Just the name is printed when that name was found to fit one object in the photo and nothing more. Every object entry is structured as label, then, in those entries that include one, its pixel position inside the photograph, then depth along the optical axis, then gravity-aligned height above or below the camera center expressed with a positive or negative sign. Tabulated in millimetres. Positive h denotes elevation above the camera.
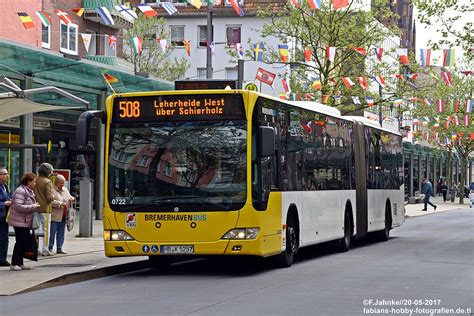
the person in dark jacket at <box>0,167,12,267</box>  17031 -466
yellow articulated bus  16578 +49
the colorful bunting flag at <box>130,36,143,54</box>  30869 +3803
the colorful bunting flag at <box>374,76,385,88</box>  40438 +3579
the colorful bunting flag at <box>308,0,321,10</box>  29427 +4684
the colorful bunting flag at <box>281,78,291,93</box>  40350 +3408
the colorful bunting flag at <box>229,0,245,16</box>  27412 +4321
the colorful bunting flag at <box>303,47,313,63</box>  37775 +4245
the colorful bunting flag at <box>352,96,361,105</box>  42656 +2986
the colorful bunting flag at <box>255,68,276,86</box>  33894 +3155
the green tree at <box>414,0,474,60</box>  29906 +4400
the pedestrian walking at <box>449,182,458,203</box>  83625 -1238
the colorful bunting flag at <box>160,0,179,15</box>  26703 +4193
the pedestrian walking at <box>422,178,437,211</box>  61031 -822
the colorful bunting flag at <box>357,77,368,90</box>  40531 +3510
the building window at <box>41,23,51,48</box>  39819 +5181
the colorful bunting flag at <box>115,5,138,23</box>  26297 +4026
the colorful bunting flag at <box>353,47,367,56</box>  35944 +4212
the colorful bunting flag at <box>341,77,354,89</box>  39812 +3447
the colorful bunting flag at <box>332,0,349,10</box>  28000 +4457
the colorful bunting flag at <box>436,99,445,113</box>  54875 +3583
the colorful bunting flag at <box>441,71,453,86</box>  39191 +3568
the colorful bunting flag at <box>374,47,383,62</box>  36156 +4077
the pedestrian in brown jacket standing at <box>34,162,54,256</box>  19375 -197
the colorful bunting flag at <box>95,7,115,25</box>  26609 +4005
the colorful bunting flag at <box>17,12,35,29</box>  29250 +4222
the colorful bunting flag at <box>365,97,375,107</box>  41906 +2907
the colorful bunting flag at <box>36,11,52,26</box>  27259 +4004
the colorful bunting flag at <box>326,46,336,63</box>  37125 +4269
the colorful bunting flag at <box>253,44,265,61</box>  38531 +4387
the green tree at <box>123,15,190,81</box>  60931 +7022
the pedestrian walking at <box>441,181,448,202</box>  84862 -999
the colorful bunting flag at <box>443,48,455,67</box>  34469 +3779
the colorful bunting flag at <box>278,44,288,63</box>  37688 +4403
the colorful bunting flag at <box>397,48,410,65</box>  35469 +3947
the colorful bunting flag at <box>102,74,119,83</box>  26434 +2444
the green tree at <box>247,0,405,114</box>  41750 +5375
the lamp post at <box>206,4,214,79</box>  29000 +3805
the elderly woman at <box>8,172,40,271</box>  16844 -556
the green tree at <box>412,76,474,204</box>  70181 +3574
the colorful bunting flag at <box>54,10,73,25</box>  27906 +4135
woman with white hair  20219 -623
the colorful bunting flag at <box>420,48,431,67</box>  34022 +3759
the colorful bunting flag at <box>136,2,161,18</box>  25812 +3981
